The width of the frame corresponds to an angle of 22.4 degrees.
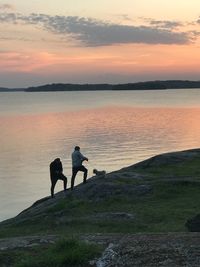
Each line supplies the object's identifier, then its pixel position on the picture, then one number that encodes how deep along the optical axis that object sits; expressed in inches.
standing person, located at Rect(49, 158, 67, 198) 1007.6
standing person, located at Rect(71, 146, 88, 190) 987.9
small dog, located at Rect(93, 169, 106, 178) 1009.3
